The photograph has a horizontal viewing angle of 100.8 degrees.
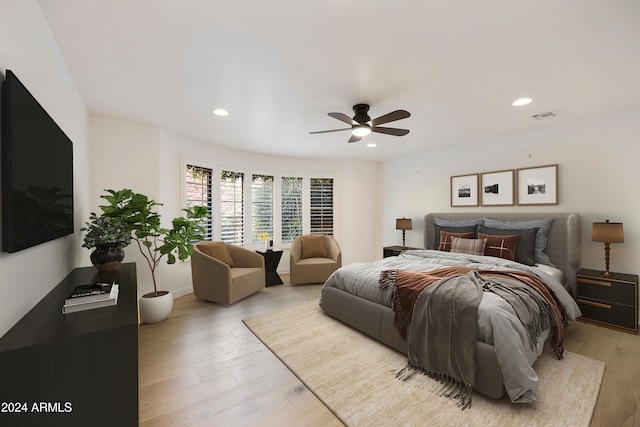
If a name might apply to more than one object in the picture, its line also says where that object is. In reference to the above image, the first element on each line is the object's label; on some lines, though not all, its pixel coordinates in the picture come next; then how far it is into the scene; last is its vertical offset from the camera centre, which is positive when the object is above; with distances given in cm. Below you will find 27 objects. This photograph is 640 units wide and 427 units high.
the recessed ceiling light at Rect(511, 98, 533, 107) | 286 +123
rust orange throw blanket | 241 -70
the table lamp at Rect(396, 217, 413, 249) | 525 -23
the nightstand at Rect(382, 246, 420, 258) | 512 -73
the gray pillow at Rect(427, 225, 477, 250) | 423 -28
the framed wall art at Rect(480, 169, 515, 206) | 415 +41
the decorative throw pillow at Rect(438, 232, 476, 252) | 410 -38
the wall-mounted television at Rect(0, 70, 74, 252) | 112 +22
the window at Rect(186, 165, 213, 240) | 445 +43
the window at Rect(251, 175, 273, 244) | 546 +18
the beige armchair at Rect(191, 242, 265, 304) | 371 -88
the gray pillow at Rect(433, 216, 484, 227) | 428 -15
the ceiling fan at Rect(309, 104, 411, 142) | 267 +97
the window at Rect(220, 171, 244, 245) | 500 +15
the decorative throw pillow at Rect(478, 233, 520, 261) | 354 -46
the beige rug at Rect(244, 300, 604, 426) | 173 -133
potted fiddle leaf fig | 261 -17
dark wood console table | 97 -62
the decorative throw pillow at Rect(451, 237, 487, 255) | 376 -47
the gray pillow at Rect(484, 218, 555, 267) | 355 -30
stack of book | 136 -45
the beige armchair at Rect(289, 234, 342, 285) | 478 -86
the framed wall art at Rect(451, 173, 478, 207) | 456 +41
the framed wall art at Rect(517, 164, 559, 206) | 374 +40
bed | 182 -89
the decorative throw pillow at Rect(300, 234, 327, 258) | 519 -64
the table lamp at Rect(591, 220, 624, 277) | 299 -25
